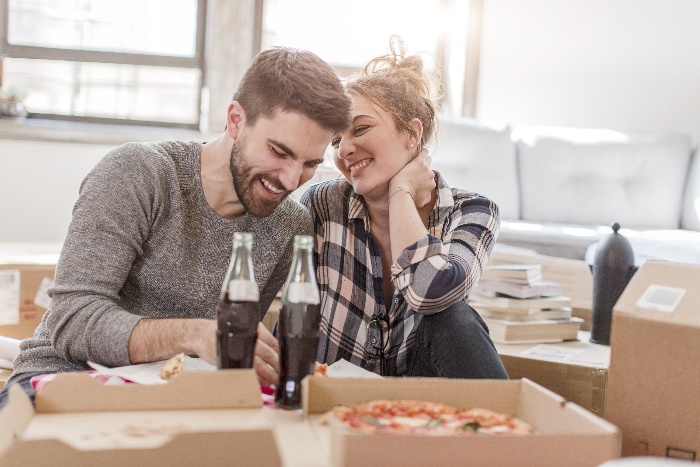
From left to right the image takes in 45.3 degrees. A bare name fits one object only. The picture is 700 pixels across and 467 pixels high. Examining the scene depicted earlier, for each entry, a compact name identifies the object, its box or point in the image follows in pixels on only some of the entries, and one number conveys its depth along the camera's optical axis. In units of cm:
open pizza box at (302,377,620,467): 81
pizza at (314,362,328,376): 123
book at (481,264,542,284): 222
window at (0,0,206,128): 450
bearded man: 139
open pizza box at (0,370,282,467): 79
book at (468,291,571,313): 220
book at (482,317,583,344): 214
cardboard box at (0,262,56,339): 218
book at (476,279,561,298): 221
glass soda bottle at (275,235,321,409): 114
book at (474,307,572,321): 219
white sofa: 431
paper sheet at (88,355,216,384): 117
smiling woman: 161
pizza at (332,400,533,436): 93
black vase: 209
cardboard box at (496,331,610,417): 182
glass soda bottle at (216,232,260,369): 114
